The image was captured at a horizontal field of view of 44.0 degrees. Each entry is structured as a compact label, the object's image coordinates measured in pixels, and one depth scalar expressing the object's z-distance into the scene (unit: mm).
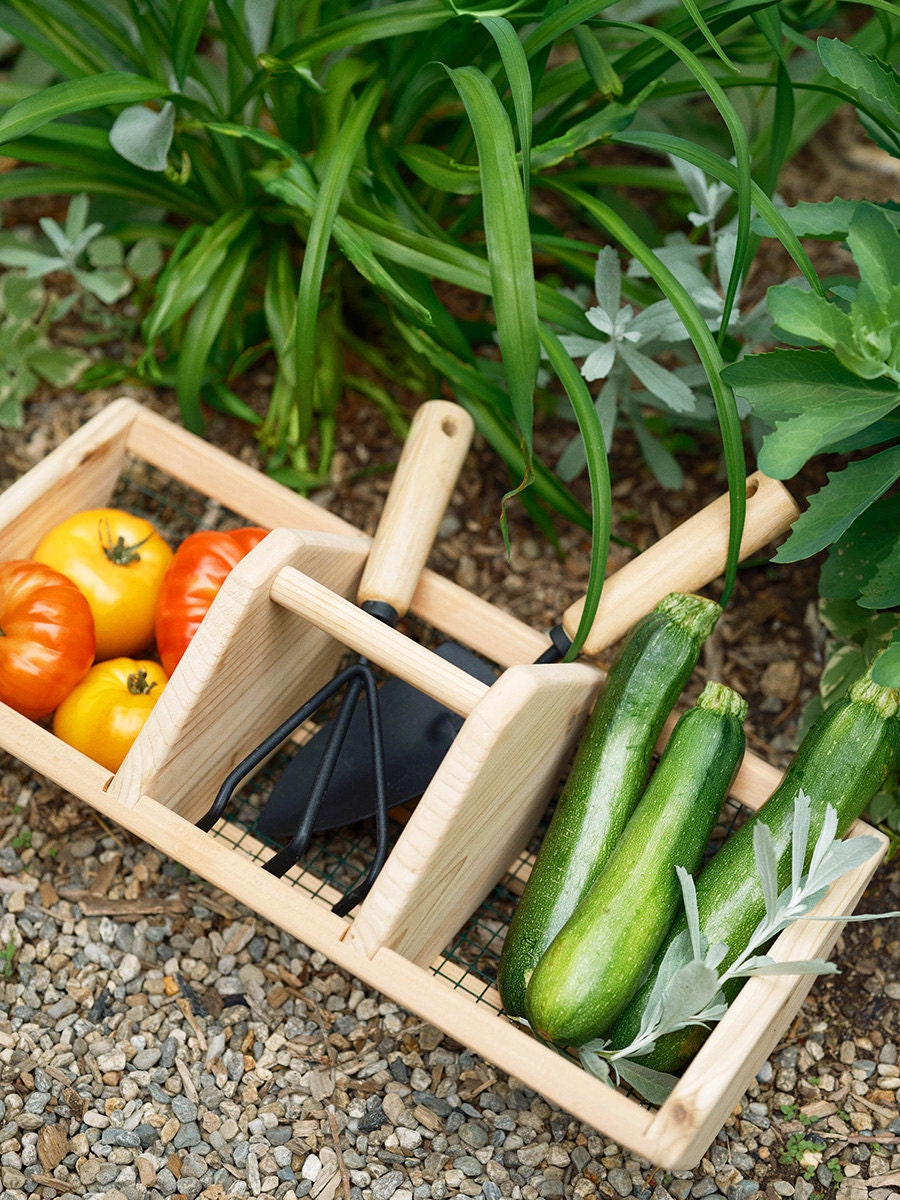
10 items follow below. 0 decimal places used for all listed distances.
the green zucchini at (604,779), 1437
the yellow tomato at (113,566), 1700
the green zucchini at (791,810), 1398
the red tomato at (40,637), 1557
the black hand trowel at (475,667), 1600
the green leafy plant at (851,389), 1288
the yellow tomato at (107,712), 1599
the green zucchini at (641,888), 1329
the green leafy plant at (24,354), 2121
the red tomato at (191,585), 1621
